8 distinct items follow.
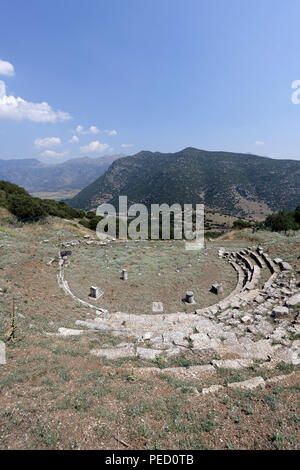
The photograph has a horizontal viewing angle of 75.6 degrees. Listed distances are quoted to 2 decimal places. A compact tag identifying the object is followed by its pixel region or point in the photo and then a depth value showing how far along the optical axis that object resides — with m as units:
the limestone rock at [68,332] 9.20
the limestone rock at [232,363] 7.14
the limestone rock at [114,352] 7.70
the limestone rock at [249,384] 5.98
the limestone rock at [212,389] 5.80
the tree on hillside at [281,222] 36.62
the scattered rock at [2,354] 6.37
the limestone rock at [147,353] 7.82
